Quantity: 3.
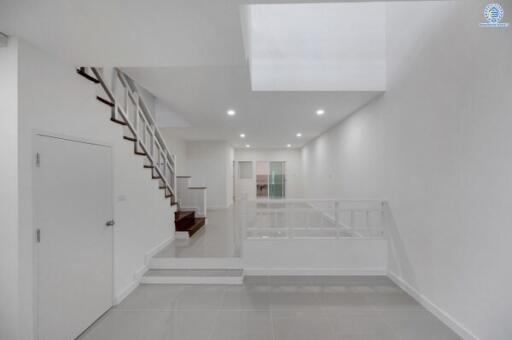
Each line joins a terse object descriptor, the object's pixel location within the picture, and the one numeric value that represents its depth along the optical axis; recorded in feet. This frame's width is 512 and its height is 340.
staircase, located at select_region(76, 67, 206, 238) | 8.63
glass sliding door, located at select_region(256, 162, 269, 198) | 36.06
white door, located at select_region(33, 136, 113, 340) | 6.13
